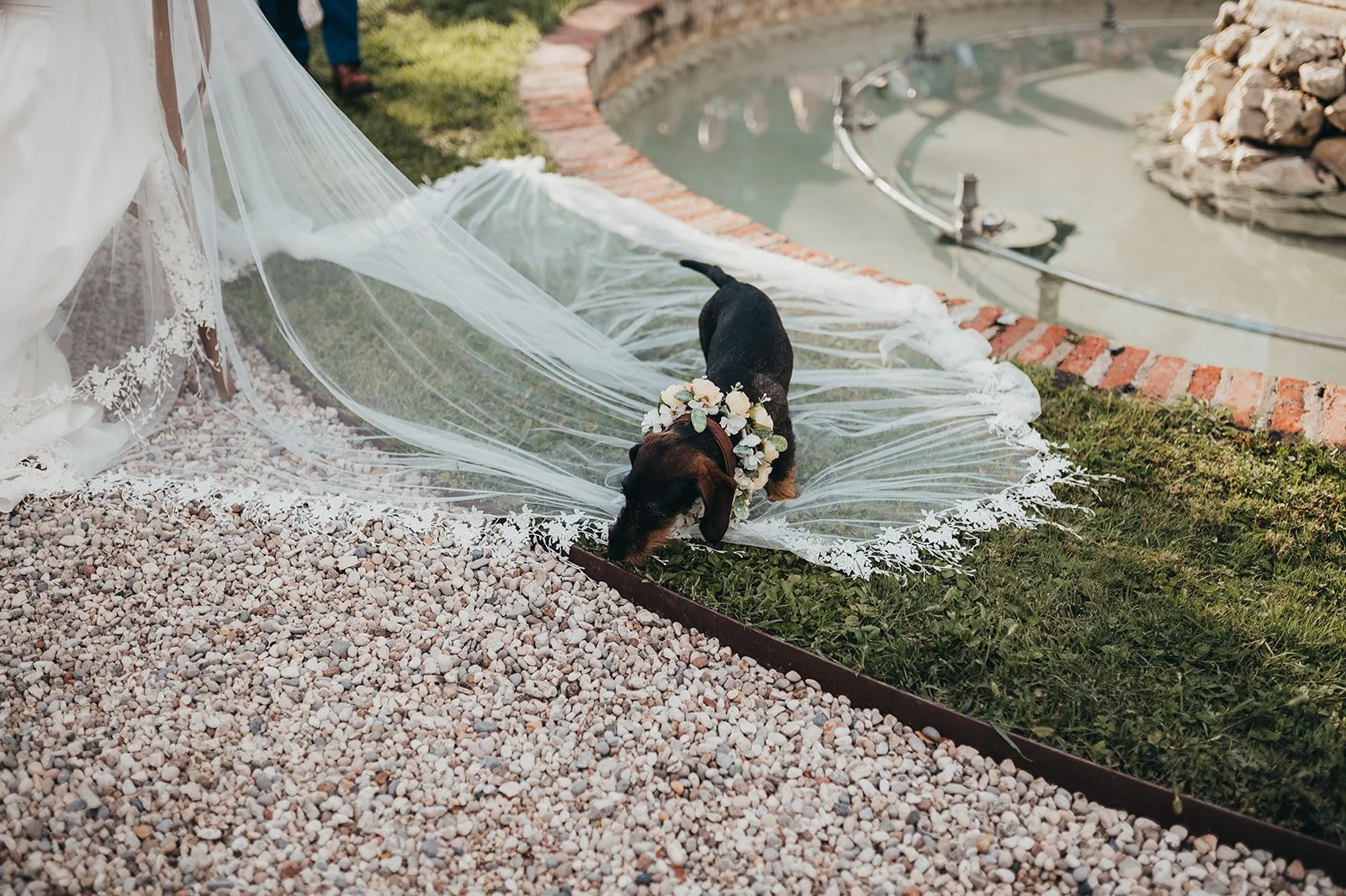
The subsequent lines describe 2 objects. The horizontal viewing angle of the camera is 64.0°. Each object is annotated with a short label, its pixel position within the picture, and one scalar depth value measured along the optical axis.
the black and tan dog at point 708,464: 2.93
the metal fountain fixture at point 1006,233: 4.36
